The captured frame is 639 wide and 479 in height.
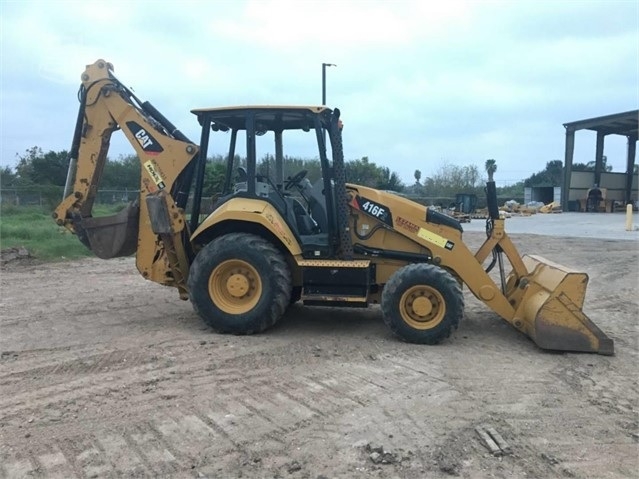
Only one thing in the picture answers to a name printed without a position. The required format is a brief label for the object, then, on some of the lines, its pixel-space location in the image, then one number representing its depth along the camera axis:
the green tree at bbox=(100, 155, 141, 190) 36.12
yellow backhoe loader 6.36
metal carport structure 36.10
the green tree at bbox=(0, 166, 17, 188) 38.16
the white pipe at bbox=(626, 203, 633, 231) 22.94
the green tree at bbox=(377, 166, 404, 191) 27.88
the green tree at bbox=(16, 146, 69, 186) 39.12
